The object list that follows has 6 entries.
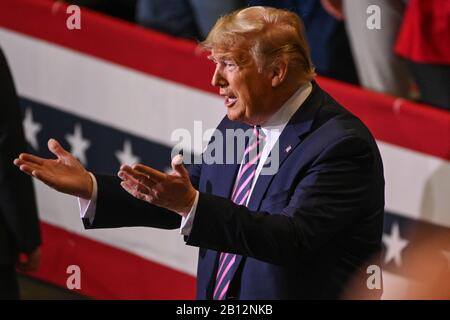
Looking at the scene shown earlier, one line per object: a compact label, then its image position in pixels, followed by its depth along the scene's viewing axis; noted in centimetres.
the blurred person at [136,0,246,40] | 1026
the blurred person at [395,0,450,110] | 898
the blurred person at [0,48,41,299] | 753
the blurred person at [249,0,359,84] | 971
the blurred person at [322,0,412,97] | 933
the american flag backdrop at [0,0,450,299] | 823
